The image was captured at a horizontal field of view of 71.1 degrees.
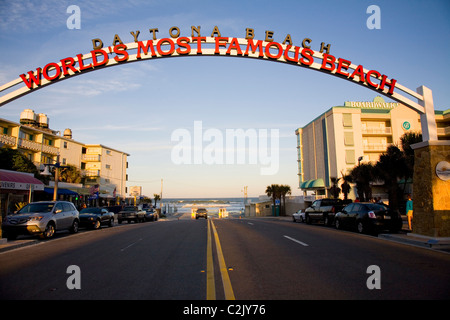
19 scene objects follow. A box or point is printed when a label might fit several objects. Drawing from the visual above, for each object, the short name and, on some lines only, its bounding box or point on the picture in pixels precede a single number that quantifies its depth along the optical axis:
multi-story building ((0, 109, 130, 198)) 42.45
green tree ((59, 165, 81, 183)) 50.33
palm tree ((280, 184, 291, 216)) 54.16
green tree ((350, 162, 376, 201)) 31.29
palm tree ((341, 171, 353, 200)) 36.07
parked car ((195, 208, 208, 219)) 43.78
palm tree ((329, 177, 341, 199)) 37.88
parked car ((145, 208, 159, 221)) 34.87
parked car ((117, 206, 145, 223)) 31.36
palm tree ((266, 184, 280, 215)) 55.13
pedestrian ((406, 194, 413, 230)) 16.25
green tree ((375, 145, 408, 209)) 27.77
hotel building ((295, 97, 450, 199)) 45.75
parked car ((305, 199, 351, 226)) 21.46
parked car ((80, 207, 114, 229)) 20.73
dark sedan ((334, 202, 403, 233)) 15.28
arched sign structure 12.78
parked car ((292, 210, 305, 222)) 28.19
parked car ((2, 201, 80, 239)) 13.78
